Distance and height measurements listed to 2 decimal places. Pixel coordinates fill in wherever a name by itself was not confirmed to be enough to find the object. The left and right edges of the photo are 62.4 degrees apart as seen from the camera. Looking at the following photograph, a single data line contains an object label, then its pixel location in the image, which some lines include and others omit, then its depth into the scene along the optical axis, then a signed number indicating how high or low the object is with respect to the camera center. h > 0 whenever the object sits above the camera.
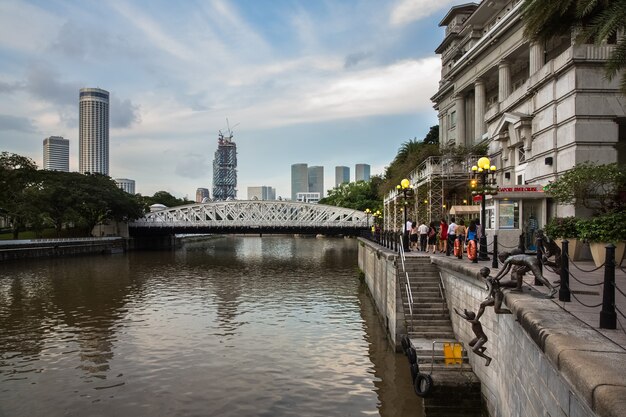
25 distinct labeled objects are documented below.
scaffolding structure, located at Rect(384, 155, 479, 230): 35.75 +2.36
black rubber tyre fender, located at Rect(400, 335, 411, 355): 14.84 -3.68
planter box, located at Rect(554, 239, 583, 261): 19.00 -1.24
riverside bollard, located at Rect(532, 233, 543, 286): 13.53 -0.89
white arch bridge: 75.75 -0.64
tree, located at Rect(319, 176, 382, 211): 109.04 +4.87
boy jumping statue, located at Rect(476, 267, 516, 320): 10.01 -1.54
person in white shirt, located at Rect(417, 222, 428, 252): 27.09 -1.07
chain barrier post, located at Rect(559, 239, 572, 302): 9.41 -1.32
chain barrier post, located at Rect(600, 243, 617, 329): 7.16 -1.15
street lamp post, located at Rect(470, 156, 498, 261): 17.84 +0.82
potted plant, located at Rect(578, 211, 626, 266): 16.52 -0.62
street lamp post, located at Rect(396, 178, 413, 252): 23.64 +1.08
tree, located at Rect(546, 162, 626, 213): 19.72 +1.08
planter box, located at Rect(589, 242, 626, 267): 16.67 -1.21
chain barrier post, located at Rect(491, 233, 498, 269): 15.14 -1.26
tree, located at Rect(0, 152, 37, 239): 57.56 +3.62
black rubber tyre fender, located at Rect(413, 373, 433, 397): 12.89 -4.25
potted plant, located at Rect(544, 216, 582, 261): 18.95 -0.64
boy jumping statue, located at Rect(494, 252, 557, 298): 9.97 -1.02
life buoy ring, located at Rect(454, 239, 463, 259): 19.68 -1.30
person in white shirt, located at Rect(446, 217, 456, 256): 22.59 -0.78
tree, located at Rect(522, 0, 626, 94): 11.03 +4.81
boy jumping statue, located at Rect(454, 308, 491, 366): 10.67 -2.51
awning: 32.13 +0.41
